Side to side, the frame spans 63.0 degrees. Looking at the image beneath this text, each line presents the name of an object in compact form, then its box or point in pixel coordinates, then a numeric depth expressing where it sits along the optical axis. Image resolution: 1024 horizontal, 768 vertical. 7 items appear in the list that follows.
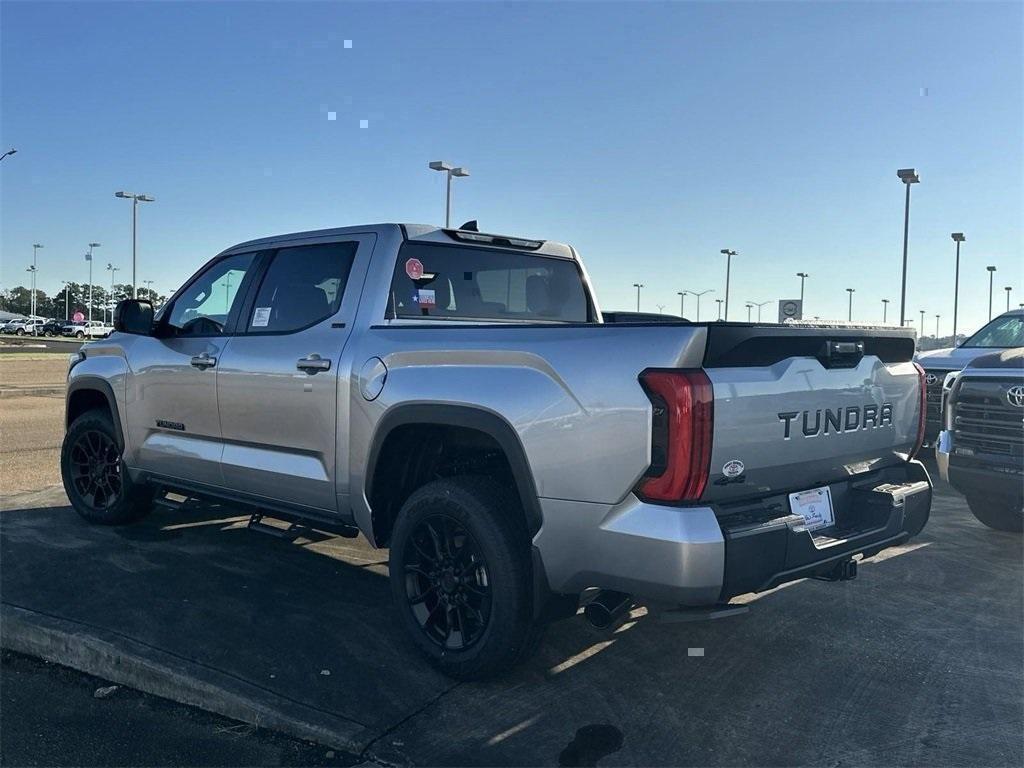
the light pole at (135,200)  44.28
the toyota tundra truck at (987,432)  5.67
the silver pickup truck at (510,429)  3.02
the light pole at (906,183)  25.12
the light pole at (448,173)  24.47
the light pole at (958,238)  36.84
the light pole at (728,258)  49.25
